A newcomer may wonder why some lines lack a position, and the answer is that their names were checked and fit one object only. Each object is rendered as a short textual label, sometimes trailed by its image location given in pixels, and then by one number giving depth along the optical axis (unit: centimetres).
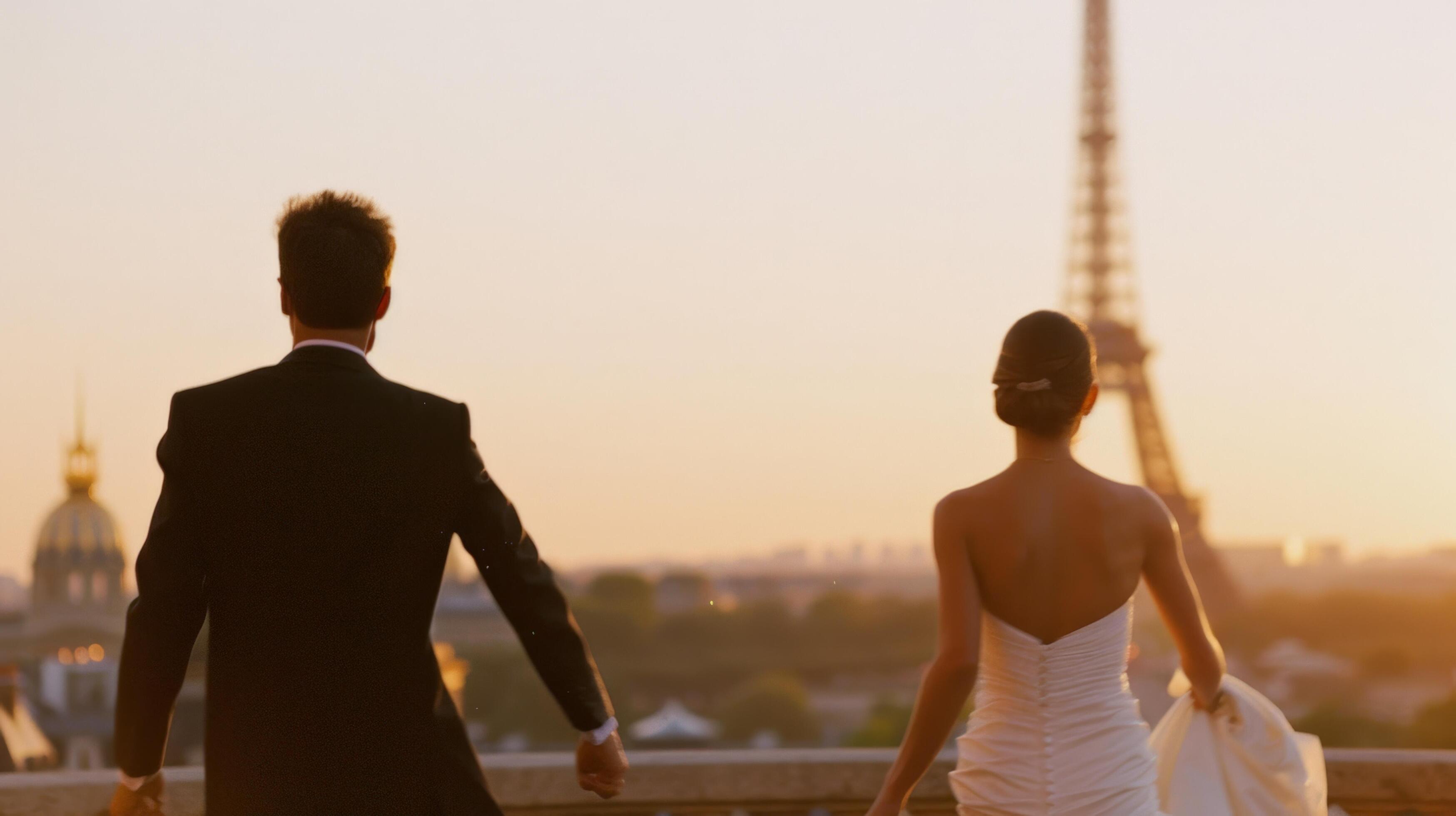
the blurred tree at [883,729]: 6238
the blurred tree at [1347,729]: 5556
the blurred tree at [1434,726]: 5506
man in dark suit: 275
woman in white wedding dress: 313
